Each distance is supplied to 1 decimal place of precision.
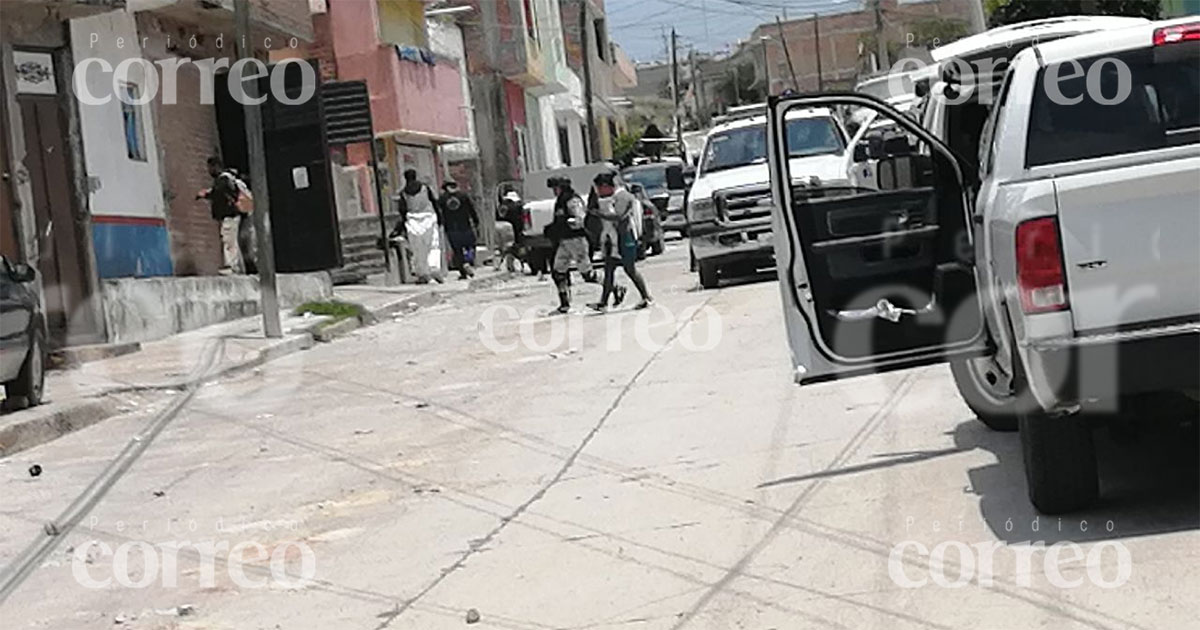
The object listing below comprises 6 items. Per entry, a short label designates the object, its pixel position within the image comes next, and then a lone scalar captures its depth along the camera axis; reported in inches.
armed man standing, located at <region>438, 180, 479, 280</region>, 1370.6
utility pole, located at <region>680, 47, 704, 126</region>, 4543.8
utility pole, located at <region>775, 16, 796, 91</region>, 3693.4
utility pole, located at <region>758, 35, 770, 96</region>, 4111.7
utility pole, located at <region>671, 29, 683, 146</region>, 4028.1
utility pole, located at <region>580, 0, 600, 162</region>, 2416.2
